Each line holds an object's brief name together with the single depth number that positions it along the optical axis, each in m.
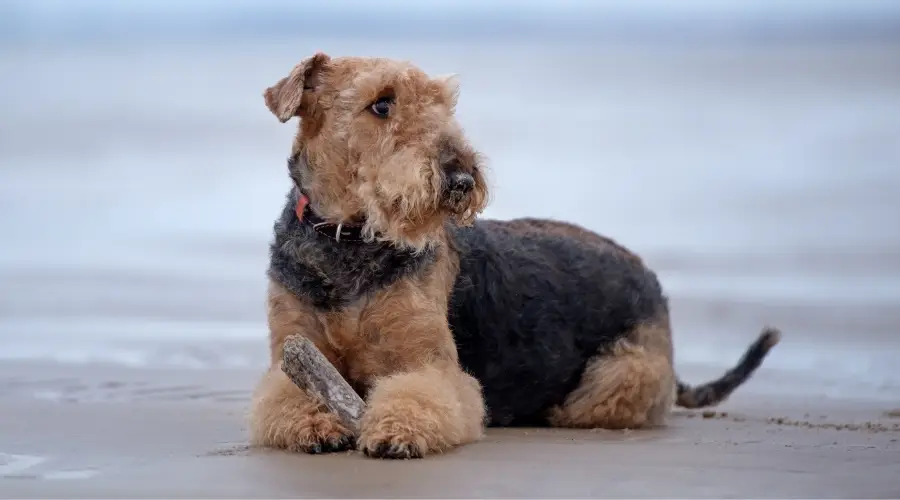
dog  8.56
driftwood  8.49
